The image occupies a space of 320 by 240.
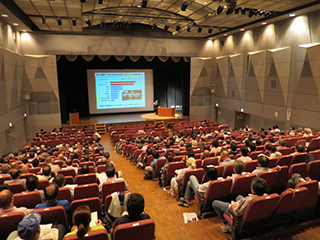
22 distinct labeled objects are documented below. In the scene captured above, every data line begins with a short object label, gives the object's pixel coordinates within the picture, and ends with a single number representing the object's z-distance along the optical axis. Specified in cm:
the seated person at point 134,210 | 254
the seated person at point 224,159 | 490
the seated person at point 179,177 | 466
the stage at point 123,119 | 1712
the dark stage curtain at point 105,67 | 1744
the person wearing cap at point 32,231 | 221
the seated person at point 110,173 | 407
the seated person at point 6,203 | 290
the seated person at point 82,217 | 227
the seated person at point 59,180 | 379
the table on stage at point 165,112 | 1917
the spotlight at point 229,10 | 948
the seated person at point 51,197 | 305
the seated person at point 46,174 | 445
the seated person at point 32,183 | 361
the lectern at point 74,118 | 1661
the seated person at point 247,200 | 302
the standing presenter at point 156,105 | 2088
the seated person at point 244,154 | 501
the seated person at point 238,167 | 391
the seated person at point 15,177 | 431
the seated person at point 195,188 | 375
